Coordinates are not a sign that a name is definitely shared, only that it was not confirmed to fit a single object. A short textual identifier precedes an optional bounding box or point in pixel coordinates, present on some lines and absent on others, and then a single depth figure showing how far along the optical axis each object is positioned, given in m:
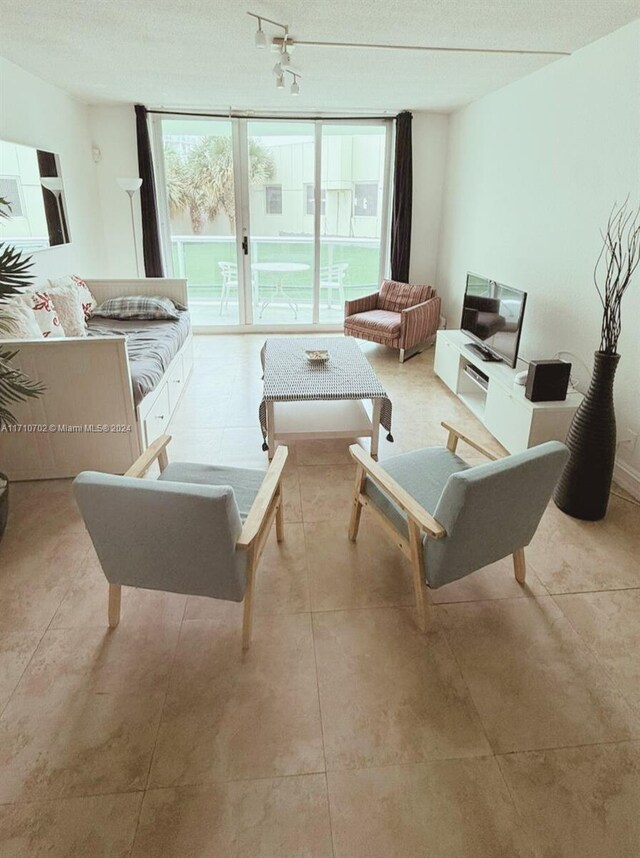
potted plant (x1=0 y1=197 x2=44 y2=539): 2.11
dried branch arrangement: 2.60
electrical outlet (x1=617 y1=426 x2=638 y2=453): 2.92
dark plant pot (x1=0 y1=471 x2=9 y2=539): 2.44
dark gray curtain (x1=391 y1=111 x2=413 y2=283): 5.60
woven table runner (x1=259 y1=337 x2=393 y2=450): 3.15
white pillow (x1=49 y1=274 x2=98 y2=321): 4.26
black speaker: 3.06
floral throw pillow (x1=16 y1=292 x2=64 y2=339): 3.35
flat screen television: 3.56
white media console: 3.07
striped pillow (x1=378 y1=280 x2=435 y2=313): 5.58
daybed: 2.77
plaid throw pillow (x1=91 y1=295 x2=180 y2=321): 4.41
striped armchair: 5.09
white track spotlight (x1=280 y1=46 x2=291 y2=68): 2.99
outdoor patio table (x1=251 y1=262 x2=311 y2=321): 6.18
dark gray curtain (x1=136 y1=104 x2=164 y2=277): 5.32
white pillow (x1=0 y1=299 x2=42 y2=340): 2.90
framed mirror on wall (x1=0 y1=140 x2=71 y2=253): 3.54
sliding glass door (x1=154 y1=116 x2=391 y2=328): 5.65
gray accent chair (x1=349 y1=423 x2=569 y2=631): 1.67
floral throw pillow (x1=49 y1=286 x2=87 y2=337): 3.73
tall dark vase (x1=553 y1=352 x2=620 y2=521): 2.48
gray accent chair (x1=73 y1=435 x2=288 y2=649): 1.53
